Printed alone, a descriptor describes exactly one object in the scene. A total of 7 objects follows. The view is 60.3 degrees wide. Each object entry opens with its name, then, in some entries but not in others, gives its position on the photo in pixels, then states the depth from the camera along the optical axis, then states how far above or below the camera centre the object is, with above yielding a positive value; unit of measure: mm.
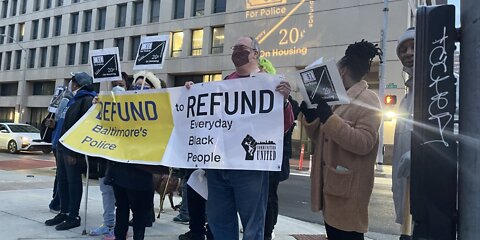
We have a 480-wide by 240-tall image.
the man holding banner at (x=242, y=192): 3236 -386
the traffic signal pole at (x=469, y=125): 1408 +106
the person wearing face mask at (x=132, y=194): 3955 -540
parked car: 19234 -386
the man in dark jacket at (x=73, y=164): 5078 -353
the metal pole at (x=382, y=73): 18219 +3477
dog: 5835 -652
